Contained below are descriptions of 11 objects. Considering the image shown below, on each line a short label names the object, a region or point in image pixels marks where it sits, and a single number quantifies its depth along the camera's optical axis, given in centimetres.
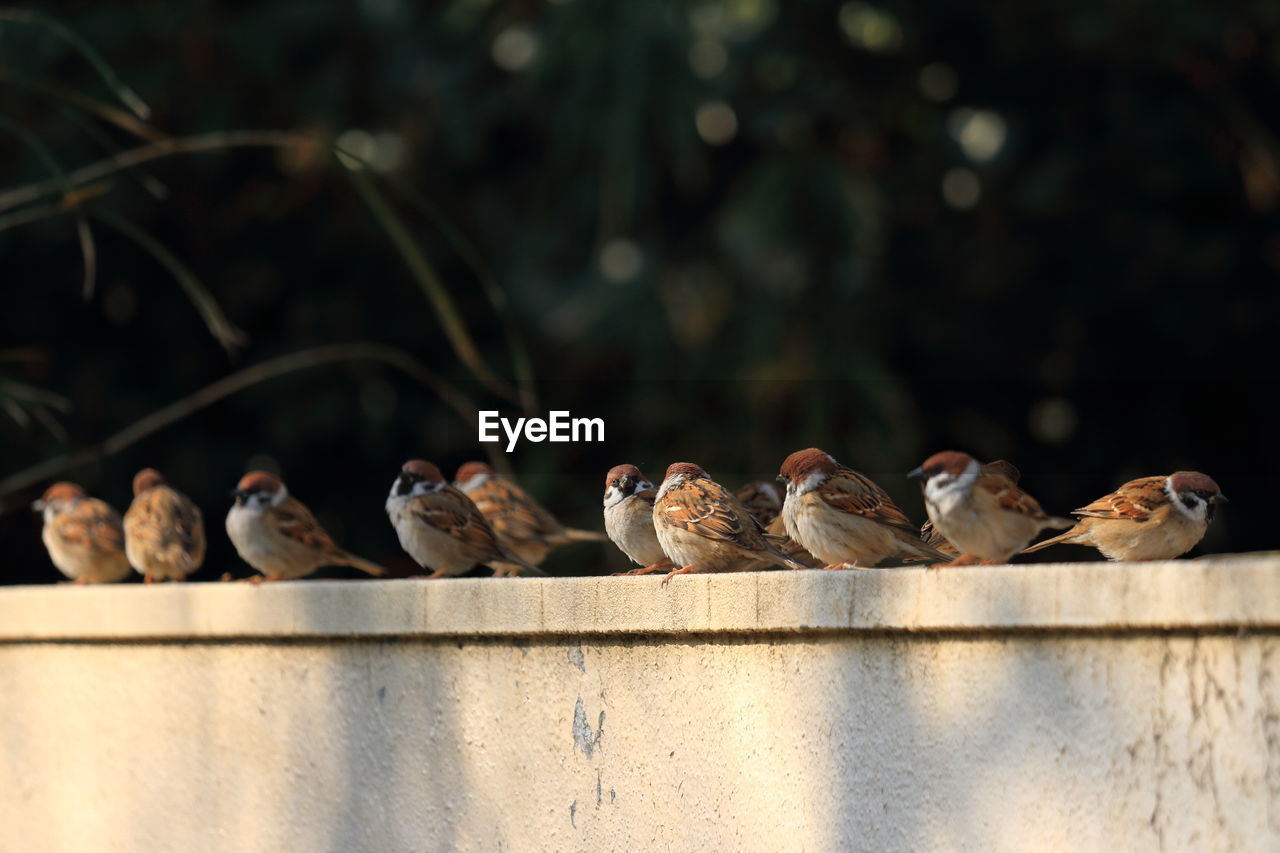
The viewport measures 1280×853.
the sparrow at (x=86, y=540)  1125
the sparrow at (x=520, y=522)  1077
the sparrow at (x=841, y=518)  734
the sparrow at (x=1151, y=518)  669
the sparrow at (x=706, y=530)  769
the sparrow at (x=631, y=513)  847
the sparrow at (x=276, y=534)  1061
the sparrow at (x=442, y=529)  967
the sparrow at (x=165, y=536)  1074
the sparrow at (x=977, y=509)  675
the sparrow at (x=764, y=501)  923
